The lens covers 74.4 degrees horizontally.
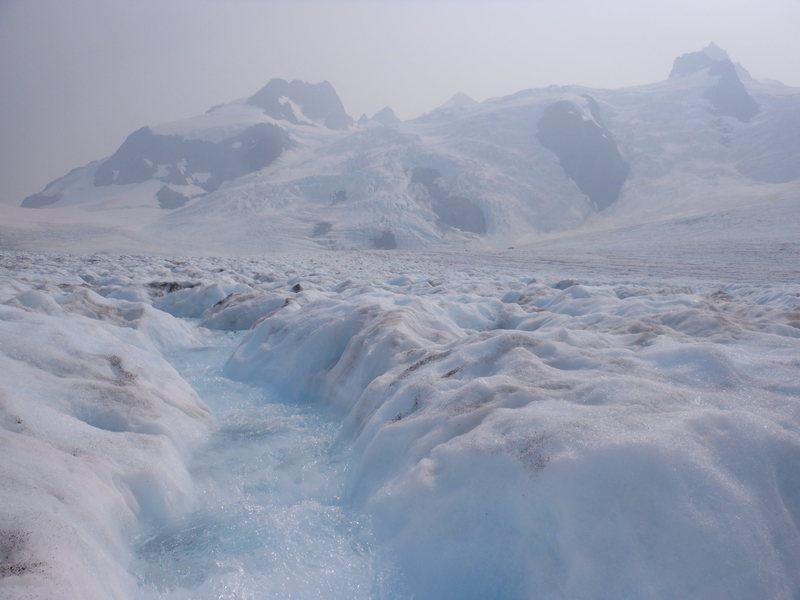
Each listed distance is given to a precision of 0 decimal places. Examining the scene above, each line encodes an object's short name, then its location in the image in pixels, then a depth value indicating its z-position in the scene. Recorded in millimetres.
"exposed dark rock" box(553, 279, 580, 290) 14877
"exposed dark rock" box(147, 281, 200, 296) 13773
